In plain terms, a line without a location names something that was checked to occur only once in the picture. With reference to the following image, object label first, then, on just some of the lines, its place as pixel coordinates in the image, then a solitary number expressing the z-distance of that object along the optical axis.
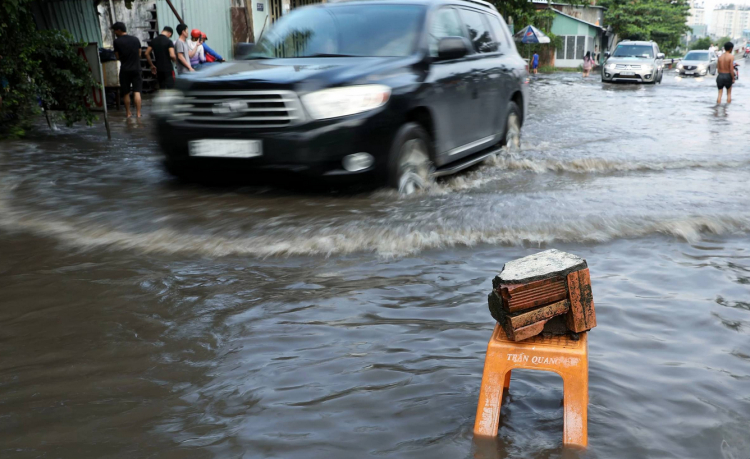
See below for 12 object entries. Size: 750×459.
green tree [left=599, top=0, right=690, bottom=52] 65.62
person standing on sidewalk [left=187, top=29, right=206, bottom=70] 14.33
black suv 5.63
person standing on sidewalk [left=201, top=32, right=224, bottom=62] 15.44
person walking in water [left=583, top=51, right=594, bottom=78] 40.00
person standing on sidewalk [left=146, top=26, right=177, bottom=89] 14.16
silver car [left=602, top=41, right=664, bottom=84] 28.25
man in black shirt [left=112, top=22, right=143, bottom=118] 12.59
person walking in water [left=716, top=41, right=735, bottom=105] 17.45
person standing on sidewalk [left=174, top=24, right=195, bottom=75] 13.91
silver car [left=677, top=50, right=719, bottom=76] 35.57
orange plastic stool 2.31
